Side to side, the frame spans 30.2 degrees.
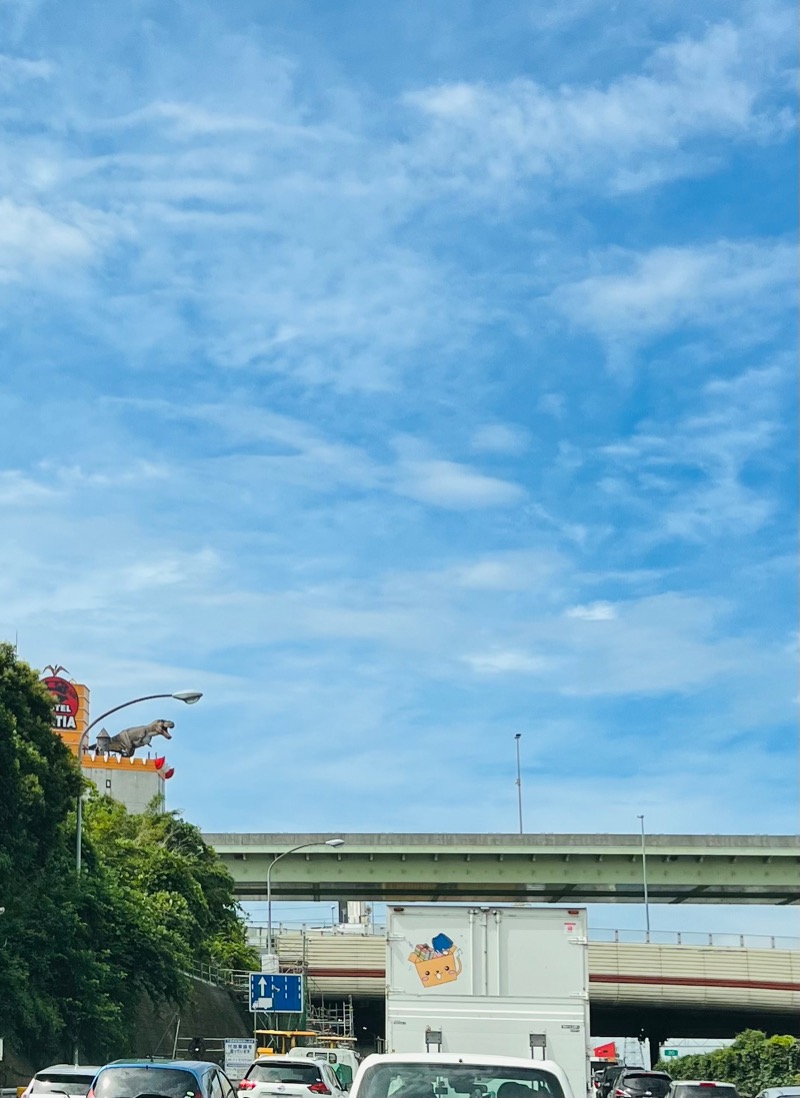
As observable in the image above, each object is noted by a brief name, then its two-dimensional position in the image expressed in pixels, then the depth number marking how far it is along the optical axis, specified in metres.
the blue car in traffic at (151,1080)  17.36
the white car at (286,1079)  26.02
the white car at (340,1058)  35.78
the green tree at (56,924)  38.00
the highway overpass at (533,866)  76.06
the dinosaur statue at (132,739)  104.81
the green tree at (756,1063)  61.16
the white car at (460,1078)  10.78
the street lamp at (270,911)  59.62
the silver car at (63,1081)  23.19
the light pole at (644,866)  75.82
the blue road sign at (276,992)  49.94
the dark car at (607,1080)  49.45
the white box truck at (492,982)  17.25
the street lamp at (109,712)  35.72
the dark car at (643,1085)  36.06
